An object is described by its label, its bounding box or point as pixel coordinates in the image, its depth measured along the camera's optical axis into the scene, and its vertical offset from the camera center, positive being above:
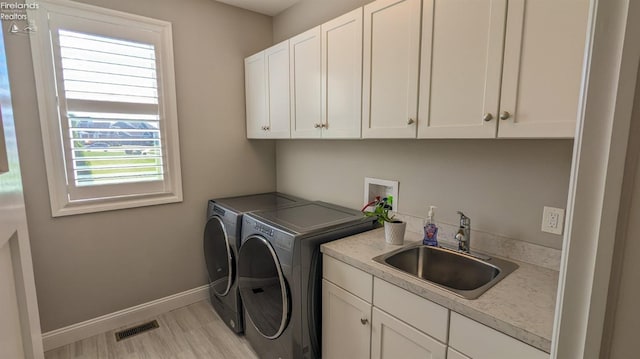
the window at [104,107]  1.91 +0.24
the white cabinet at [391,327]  1.00 -0.73
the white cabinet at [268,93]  2.21 +0.40
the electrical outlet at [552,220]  1.28 -0.33
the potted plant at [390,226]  1.60 -0.45
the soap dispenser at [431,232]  1.59 -0.47
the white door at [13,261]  0.52 -0.24
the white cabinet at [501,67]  0.99 +0.28
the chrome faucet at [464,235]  1.51 -0.46
